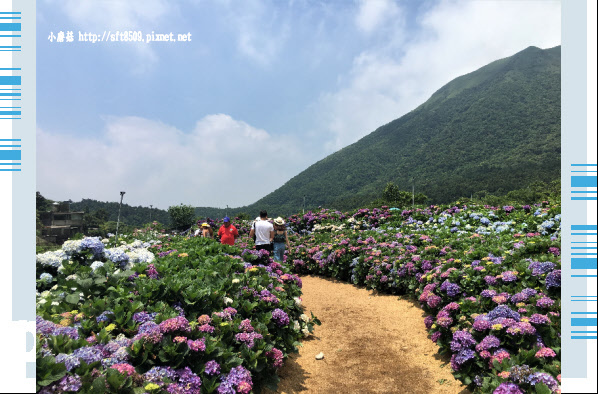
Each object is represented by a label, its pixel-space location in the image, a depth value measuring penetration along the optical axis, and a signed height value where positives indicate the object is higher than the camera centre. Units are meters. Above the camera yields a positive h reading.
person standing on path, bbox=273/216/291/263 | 8.48 -0.98
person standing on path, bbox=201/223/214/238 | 9.84 -0.93
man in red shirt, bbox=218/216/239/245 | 8.52 -0.85
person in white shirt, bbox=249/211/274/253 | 8.16 -0.80
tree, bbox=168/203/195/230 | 49.83 -2.27
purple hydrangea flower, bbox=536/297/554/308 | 4.11 -1.21
